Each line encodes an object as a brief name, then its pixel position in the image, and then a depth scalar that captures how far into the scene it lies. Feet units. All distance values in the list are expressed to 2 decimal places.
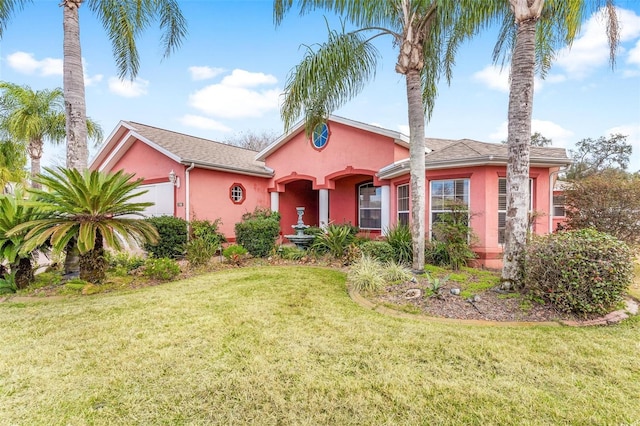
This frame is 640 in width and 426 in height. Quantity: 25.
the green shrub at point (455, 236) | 26.20
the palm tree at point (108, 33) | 25.05
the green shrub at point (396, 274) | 21.20
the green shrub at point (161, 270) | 24.04
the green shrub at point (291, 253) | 33.55
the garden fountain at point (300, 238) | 36.37
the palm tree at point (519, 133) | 17.97
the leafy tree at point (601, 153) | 100.22
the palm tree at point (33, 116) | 53.36
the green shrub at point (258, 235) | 35.22
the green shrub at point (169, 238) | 32.78
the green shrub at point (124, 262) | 27.07
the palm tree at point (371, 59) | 23.54
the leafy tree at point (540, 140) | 110.73
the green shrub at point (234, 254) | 30.45
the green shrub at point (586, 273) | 14.58
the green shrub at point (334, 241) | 32.68
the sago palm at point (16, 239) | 19.42
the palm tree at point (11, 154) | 62.28
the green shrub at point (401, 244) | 27.50
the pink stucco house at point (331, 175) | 28.73
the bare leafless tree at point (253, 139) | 127.34
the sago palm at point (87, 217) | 19.26
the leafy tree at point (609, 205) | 27.45
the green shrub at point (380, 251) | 26.61
